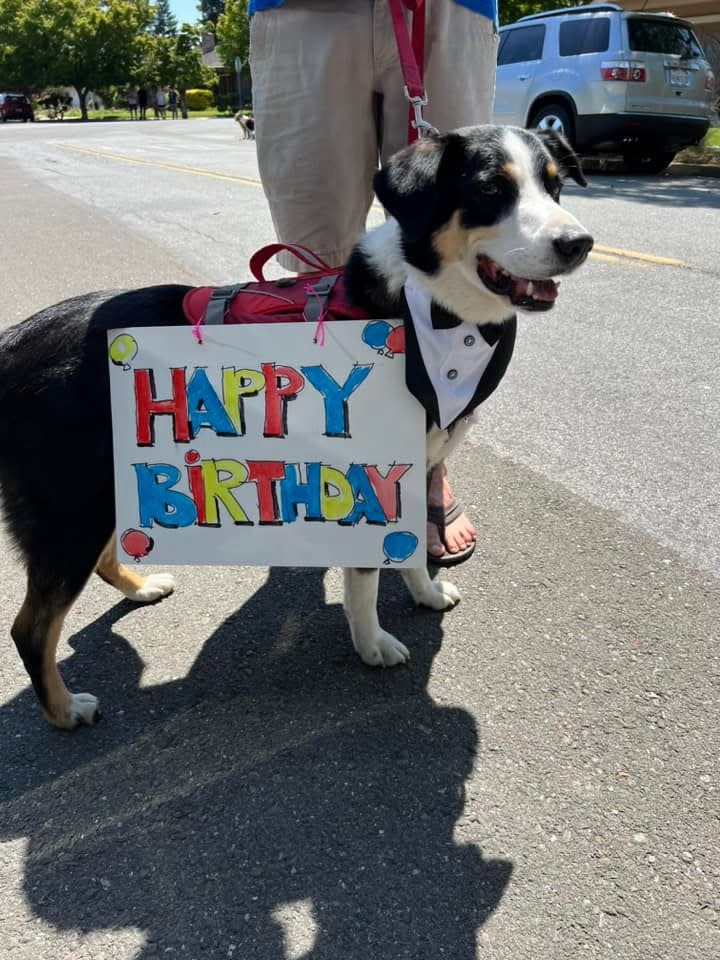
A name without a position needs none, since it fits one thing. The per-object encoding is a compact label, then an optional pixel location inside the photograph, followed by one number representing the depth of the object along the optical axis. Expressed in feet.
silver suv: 36.06
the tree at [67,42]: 183.52
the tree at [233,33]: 175.83
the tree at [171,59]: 190.08
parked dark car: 152.76
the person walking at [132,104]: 169.78
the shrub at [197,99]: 201.57
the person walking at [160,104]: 178.48
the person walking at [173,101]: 172.14
